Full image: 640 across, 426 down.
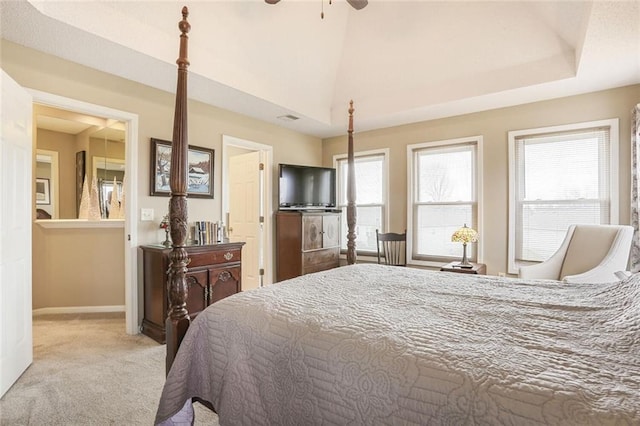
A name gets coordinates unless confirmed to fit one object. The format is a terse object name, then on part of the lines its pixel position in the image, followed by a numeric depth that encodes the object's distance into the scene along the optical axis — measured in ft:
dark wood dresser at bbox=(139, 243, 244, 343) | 10.09
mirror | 14.64
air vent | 14.71
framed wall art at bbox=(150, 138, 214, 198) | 11.30
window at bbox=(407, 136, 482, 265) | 14.30
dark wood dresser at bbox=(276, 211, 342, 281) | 14.94
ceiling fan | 8.90
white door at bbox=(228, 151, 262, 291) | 15.76
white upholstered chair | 8.92
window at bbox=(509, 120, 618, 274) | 11.56
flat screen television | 15.65
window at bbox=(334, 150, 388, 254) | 16.81
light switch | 11.03
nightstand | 12.16
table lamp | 12.42
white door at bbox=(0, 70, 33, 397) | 7.03
